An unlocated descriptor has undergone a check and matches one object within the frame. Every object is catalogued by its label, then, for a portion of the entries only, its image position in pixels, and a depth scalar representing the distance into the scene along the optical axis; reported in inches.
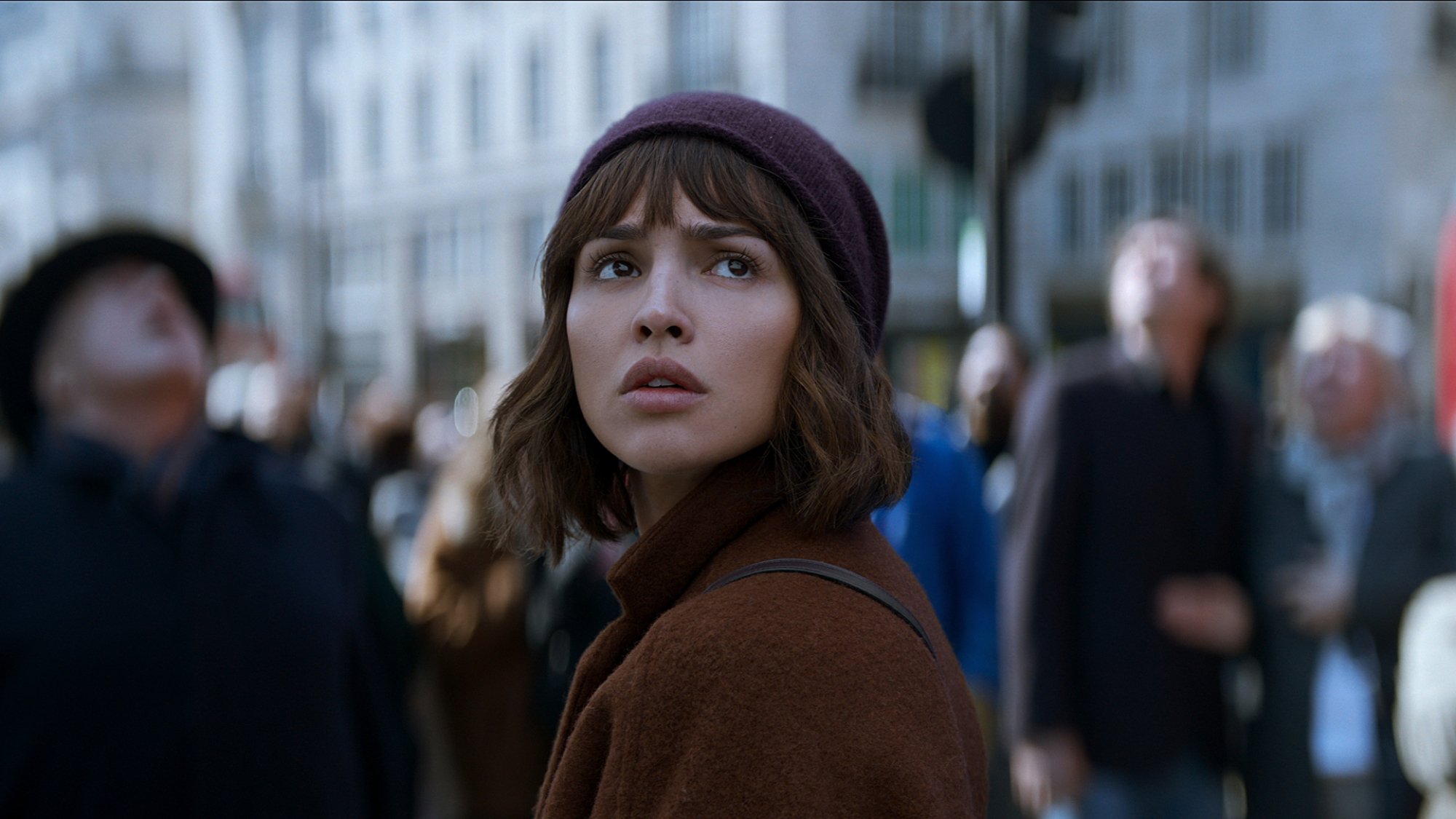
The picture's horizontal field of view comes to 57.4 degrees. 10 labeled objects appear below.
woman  42.8
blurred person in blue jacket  157.1
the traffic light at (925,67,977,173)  181.8
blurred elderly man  148.6
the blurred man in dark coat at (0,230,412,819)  88.7
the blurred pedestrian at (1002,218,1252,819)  144.9
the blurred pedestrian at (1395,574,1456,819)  91.4
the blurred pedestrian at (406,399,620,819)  184.7
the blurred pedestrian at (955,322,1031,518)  221.3
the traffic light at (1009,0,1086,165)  186.5
